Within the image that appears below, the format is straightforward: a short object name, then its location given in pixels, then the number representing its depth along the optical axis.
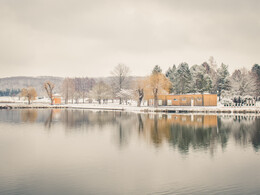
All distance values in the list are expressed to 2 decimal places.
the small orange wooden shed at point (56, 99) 108.50
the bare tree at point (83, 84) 177.70
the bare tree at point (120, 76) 87.81
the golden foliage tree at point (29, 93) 98.94
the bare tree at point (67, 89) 110.64
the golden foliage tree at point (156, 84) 68.44
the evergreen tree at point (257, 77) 86.25
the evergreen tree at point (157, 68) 93.76
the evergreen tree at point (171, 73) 96.04
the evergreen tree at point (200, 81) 80.62
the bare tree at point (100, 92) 101.12
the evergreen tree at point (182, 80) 86.39
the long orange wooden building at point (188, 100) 72.31
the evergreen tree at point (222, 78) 89.31
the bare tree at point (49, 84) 94.06
